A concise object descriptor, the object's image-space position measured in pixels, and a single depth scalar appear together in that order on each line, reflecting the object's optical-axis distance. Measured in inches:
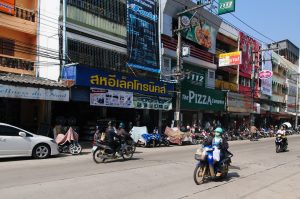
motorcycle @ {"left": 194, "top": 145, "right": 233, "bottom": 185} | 402.6
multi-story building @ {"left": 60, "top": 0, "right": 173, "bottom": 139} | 890.7
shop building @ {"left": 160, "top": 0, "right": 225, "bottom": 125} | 1224.2
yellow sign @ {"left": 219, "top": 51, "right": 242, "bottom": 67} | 1437.0
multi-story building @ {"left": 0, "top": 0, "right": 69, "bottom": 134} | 781.9
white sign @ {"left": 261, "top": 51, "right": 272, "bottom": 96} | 2090.3
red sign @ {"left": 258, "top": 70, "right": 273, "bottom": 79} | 1712.6
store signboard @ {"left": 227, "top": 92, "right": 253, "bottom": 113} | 1608.9
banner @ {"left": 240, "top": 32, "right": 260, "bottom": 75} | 1822.1
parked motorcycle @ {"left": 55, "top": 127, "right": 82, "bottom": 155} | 699.4
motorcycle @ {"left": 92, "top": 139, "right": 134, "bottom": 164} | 568.7
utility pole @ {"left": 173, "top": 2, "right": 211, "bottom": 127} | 1072.8
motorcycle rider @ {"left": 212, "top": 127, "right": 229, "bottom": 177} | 412.2
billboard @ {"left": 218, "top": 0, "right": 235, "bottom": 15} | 924.9
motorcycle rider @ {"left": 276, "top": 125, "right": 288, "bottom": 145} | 890.7
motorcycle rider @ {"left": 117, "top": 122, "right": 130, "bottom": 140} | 666.8
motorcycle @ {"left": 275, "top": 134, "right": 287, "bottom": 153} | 875.4
